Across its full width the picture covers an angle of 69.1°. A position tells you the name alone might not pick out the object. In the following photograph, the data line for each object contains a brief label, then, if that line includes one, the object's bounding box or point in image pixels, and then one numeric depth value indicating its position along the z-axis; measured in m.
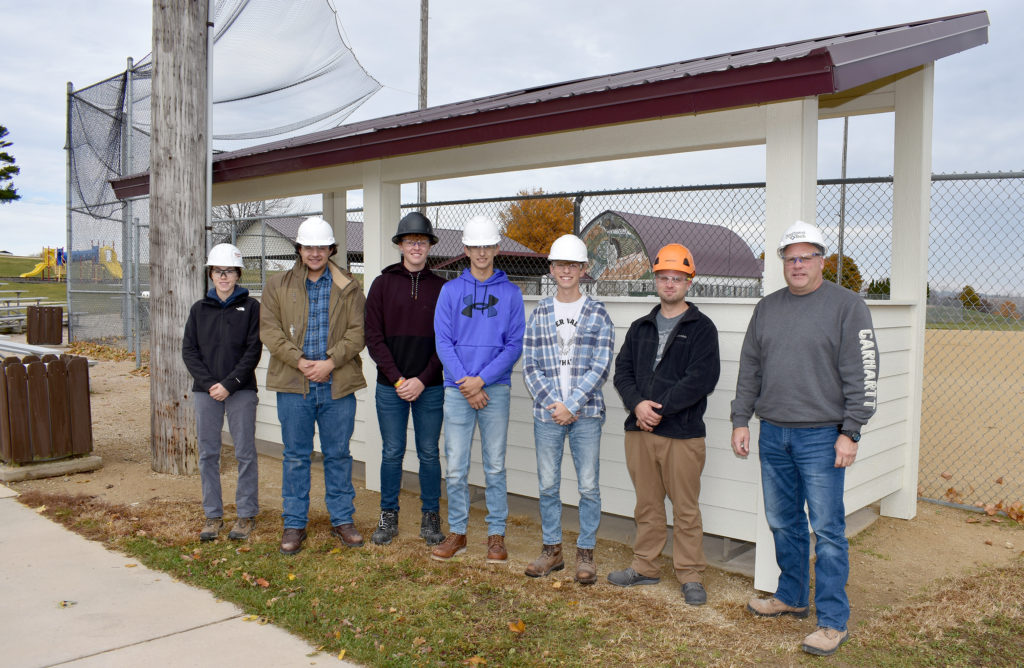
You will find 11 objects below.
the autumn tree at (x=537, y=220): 20.52
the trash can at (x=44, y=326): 17.34
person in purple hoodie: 4.48
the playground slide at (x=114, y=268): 17.35
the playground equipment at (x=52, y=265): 52.22
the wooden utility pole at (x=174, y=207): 6.43
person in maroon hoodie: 4.71
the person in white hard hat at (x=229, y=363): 4.85
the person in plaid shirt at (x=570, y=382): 4.22
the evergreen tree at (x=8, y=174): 37.06
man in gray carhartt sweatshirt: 3.42
